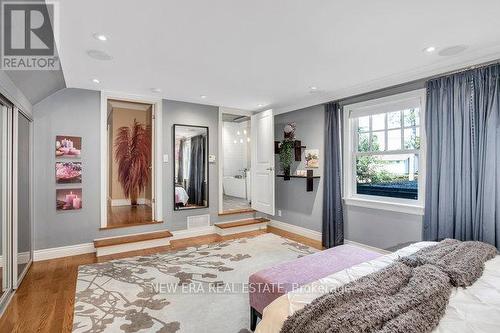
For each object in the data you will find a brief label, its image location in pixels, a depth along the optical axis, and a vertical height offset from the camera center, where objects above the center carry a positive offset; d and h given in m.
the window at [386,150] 3.32 +0.22
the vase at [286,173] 4.86 -0.14
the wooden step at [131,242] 3.64 -1.15
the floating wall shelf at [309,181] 4.47 -0.29
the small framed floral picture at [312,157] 4.49 +0.14
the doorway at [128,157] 6.54 +0.23
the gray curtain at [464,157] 2.49 +0.09
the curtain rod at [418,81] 2.58 +1.05
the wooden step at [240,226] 4.72 -1.17
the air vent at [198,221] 4.68 -1.04
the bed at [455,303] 1.14 -0.72
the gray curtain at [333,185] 4.04 -0.31
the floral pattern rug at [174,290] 2.08 -1.29
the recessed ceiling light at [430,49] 2.48 +1.16
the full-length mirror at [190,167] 4.61 -0.02
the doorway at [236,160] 6.96 +0.16
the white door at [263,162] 4.82 +0.07
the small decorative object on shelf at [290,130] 4.95 +0.70
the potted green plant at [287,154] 4.83 +0.22
